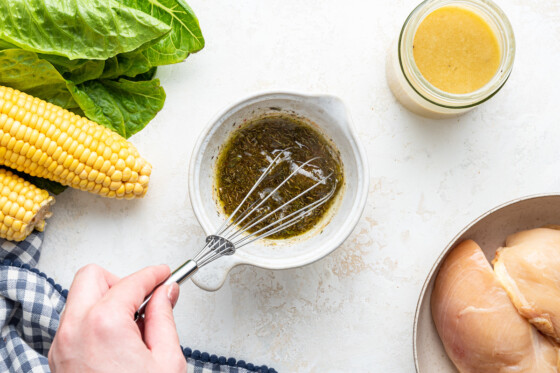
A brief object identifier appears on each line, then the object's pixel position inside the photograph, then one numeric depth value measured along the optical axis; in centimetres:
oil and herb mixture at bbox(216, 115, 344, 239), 51
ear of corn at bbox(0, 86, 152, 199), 48
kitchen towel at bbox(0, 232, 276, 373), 52
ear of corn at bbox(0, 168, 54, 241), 49
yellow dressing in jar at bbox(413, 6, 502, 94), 51
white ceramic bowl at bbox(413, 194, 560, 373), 50
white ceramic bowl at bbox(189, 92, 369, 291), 47
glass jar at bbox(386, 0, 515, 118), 49
